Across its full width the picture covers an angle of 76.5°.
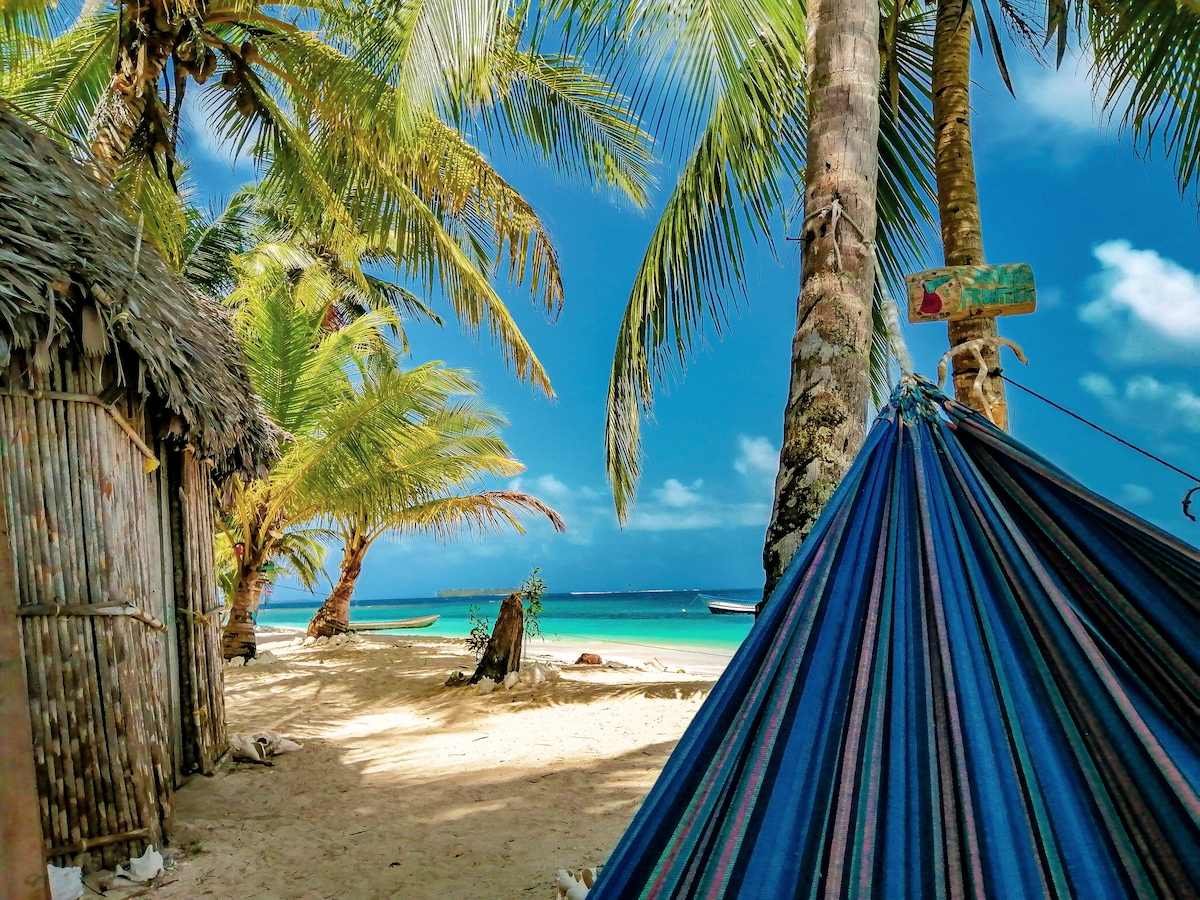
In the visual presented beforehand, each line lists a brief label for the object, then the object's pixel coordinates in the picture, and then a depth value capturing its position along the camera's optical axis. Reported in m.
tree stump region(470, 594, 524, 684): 4.86
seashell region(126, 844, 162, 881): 2.00
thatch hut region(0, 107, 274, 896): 1.96
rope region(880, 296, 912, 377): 1.22
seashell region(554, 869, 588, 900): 1.74
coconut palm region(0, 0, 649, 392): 3.43
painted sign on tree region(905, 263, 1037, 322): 1.33
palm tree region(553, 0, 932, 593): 1.45
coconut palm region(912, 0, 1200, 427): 2.40
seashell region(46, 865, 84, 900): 1.87
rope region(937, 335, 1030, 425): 1.17
